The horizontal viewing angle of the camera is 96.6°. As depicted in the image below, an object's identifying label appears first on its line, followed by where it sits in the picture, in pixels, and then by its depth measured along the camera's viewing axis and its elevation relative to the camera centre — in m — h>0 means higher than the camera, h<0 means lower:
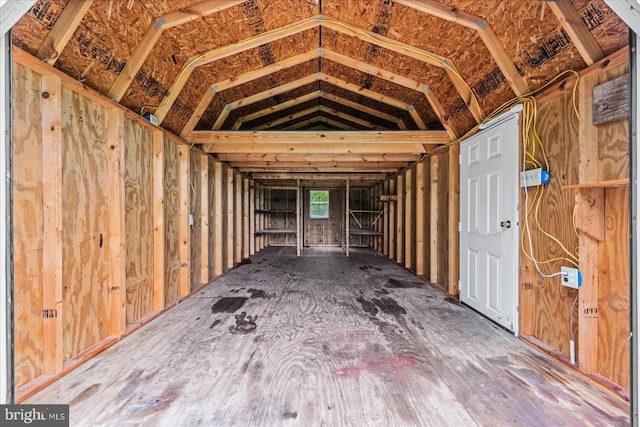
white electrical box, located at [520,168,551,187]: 2.25 +0.30
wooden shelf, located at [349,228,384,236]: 7.79 -0.51
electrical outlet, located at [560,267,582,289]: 1.94 -0.45
